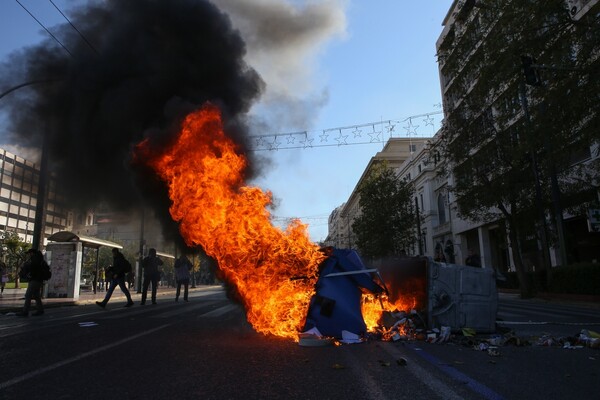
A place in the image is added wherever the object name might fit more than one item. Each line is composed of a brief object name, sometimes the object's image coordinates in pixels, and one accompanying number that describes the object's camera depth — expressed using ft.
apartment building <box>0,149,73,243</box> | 48.11
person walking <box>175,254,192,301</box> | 49.59
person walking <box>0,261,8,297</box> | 76.15
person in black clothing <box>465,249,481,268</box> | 45.11
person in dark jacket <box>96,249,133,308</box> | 41.45
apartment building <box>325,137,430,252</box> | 241.14
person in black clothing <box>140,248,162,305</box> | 45.39
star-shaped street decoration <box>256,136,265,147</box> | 38.70
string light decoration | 36.04
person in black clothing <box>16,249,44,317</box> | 35.96
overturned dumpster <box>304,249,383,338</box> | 20.52
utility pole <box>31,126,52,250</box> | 40.88
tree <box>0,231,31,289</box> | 133.80
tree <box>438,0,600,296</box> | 29.99
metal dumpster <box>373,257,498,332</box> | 22.76
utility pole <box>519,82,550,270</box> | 57.24
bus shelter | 57.98
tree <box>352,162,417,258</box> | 129.59
